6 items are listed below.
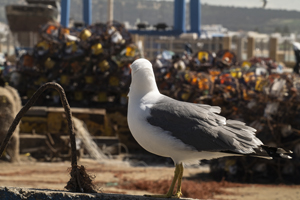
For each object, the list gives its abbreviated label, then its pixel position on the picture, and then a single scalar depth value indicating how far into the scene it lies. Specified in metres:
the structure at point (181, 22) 36.38
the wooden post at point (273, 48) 24.45
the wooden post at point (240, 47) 24.85
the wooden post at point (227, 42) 25.23
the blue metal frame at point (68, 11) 36.00
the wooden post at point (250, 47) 25.13
